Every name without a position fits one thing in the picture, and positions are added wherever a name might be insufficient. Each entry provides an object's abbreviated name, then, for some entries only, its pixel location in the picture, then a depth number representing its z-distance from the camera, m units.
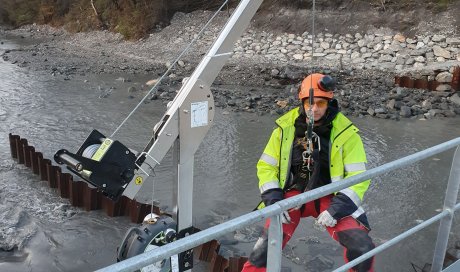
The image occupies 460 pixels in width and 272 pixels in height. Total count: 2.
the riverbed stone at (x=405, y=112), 11.77
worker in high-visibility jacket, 3.53
